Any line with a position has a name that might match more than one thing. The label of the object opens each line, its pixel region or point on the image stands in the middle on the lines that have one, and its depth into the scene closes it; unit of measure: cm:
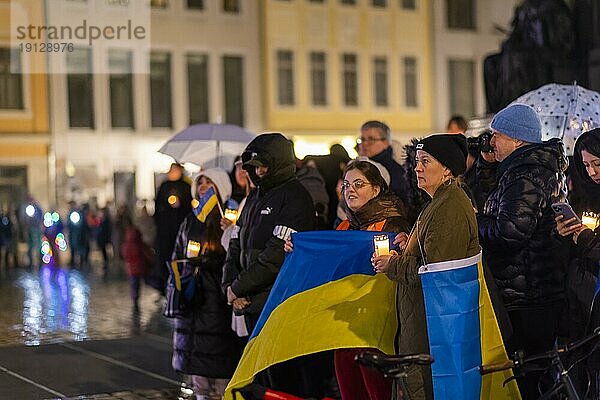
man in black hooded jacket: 1285
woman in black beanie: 975
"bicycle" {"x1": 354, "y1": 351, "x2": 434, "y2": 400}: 868
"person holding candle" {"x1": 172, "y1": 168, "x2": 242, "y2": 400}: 1482
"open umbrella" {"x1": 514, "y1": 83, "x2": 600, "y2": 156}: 1331
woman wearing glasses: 1146
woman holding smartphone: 1053
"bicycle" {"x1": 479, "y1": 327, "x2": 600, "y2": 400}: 876
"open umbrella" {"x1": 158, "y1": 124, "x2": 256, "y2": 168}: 2067
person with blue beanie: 1078
